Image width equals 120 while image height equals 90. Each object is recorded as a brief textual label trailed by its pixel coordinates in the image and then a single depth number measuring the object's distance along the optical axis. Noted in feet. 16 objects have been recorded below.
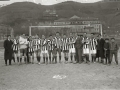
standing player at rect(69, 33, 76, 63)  39.45
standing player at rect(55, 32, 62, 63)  39.63
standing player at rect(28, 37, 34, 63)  39.68
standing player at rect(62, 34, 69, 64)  39.45
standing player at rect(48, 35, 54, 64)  39.14
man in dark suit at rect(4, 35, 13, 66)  39.42
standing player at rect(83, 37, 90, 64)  39.22
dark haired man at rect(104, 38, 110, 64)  38.74
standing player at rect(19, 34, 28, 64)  39.19
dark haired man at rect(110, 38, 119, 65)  38.01
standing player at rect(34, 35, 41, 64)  39.24
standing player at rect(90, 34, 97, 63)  39.40
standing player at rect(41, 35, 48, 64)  38.99
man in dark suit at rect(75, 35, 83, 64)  39.47
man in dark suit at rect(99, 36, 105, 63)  39.96
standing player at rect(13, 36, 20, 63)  39.83
